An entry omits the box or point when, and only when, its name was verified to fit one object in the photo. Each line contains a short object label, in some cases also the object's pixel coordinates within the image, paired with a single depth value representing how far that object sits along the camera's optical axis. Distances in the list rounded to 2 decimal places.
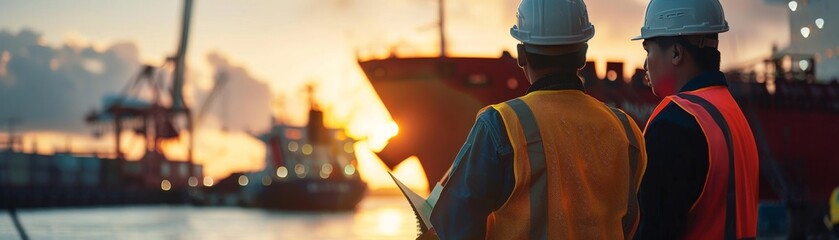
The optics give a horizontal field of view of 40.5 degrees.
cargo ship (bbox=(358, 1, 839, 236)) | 30.36
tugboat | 87.56
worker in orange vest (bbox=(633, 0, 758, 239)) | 2.97
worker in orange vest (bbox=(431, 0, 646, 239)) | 2.67
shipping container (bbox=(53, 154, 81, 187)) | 117.81
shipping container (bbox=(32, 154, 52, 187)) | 117.38
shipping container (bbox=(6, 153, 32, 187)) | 115.62
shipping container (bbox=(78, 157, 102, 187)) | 117.44
